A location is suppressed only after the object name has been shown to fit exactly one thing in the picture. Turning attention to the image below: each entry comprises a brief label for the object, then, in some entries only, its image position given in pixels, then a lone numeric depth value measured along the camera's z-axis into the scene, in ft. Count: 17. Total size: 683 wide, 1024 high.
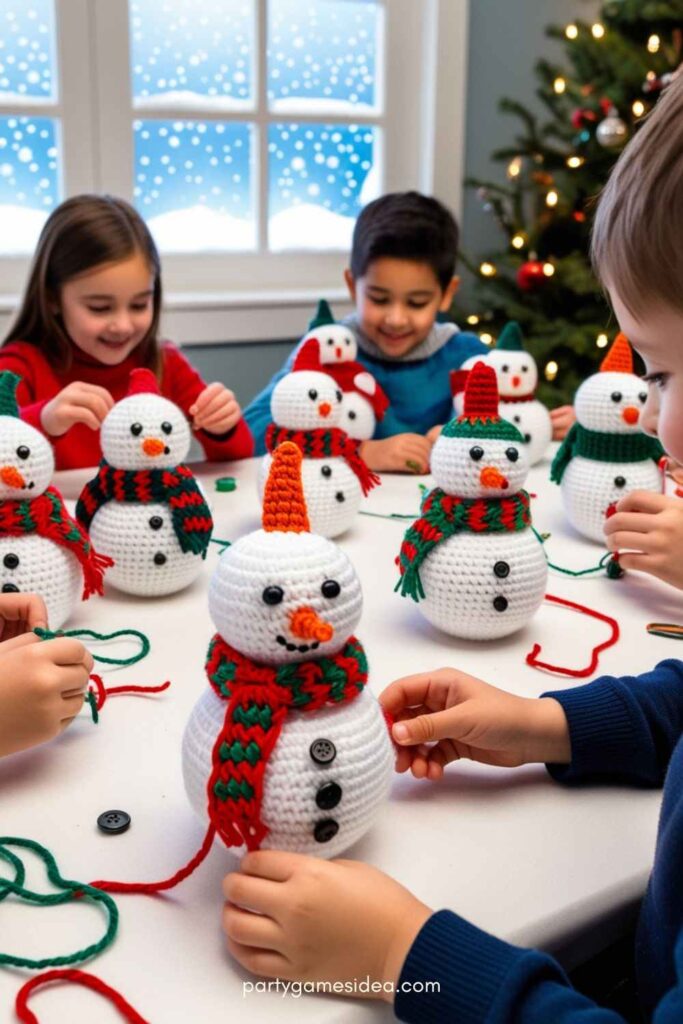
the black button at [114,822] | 1.85
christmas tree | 7.18
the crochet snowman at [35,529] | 2.51
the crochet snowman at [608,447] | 3.31
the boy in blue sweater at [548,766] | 1.51
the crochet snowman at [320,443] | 3.35
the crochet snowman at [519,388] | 4.35
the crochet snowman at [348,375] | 4.48
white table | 1.52
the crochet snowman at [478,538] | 2.61
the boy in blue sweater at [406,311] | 5.27
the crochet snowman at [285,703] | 1.61
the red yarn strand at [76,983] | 1.42
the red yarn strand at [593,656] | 2.53
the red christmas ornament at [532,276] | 7.59
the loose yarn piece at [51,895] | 1.52
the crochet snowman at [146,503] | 2.86
